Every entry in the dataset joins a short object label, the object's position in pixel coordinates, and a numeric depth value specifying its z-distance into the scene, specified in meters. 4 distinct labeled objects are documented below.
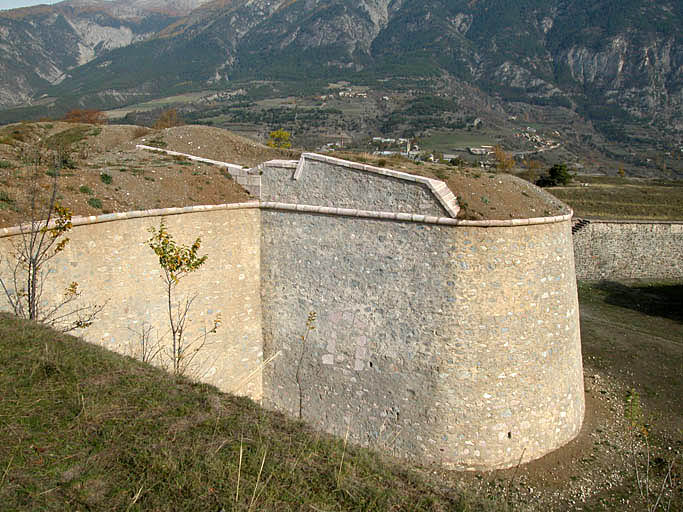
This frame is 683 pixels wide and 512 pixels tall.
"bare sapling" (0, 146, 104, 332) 7.87
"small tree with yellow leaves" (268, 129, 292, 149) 41.64
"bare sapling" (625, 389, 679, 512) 8.96
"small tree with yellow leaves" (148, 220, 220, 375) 8.79
